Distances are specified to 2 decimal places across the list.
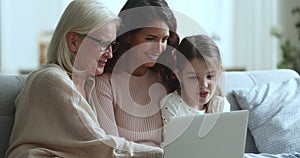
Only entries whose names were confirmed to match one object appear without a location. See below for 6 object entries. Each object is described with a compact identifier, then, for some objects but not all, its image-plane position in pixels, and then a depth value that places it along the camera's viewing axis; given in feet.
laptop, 7.34
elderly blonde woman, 7.79
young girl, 8.75
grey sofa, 8.58
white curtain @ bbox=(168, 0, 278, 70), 19.93
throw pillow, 9.61
